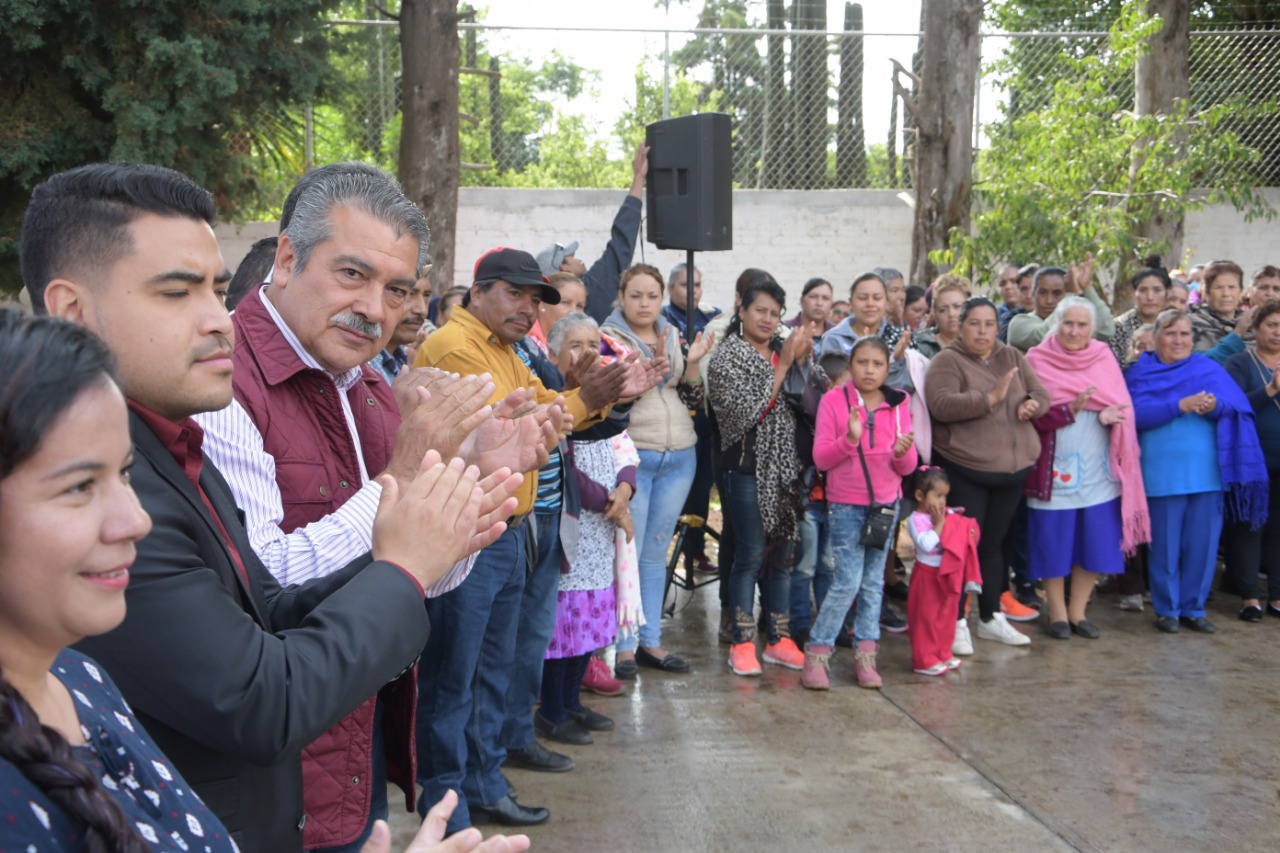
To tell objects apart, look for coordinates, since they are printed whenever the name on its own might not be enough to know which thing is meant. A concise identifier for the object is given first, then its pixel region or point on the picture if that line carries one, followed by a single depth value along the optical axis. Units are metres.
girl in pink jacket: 5.70
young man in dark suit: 1.44
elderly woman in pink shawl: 6.68
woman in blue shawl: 6.79
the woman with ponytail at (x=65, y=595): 1.03
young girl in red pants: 5.87
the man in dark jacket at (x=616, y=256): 6.36
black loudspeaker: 6.37
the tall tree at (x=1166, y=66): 11.48
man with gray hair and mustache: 2.00
